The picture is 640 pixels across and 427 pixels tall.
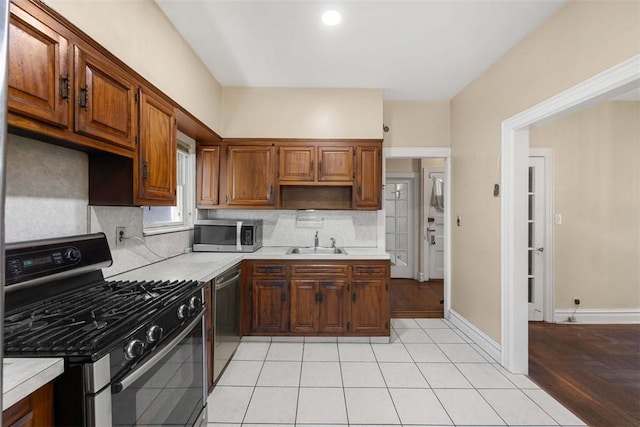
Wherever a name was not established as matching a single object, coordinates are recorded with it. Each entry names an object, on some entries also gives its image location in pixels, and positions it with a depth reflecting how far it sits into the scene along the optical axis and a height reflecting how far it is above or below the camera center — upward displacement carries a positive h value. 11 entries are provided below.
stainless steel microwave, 3.10 -0.24
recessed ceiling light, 2.07 +1.45
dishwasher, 2.29 -0.92
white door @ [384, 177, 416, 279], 5.80 -0.15
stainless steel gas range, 0.91 -0.44
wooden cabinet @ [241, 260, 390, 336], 2.99 -0.89
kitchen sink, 3.47 -0.44
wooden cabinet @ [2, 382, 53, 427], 0.75 -0.55
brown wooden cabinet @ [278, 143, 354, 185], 3.30 +0.58
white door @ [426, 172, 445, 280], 5.58 -0.32
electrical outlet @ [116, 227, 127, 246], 1.97 -0.16
